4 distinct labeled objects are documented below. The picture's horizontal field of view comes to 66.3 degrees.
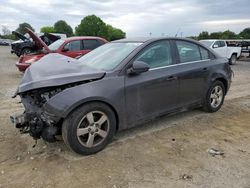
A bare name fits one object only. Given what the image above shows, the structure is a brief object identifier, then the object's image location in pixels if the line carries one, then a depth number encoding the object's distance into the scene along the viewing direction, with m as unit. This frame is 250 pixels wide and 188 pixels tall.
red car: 6.99
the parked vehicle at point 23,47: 11.82
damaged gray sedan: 2.54
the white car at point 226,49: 11.41
